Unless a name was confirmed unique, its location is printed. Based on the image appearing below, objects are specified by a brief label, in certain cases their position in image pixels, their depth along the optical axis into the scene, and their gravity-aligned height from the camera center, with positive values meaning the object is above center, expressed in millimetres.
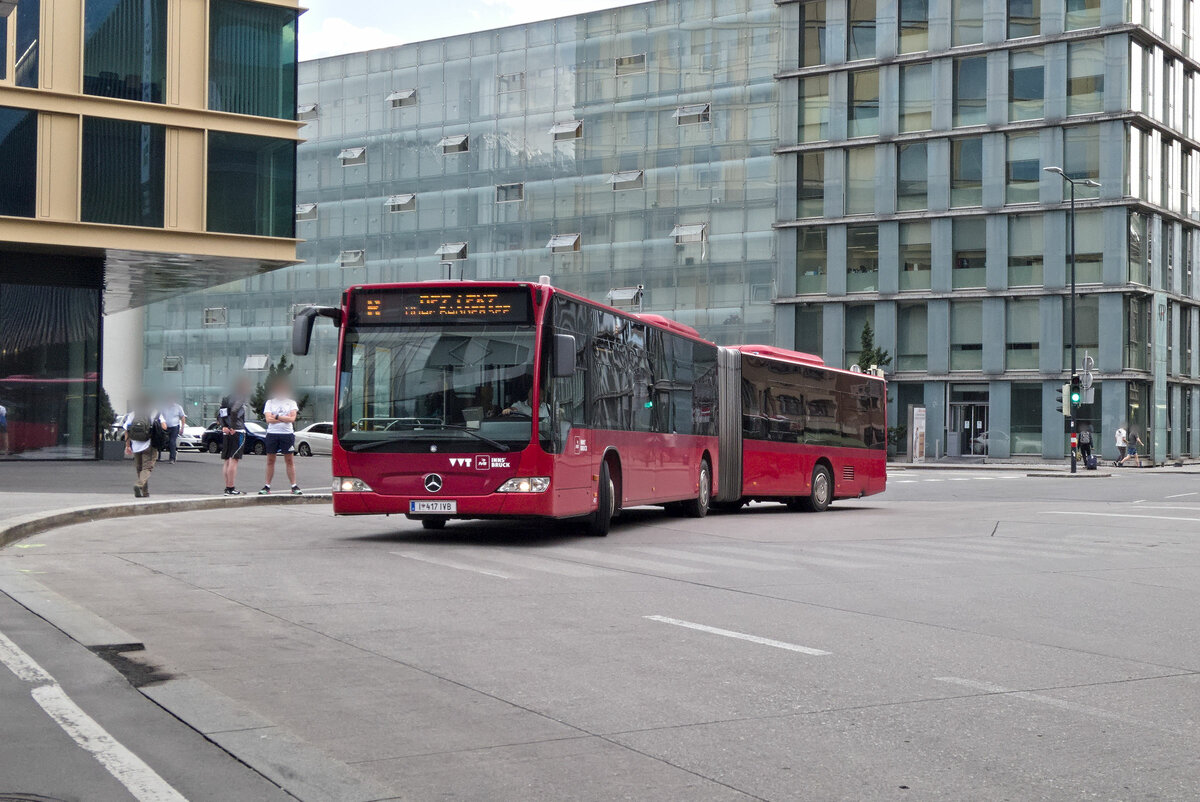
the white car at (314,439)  52375 -742
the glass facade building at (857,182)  56531 +10806
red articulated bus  15023 +187
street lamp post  48822 +5765
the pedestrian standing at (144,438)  20125 -292
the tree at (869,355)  57344 +2900
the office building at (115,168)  31938 +5997
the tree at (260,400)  62412 +880
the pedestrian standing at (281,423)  21500 -59
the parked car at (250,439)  50997 -787
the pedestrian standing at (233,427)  21594 -128
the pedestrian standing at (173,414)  22038 +77
